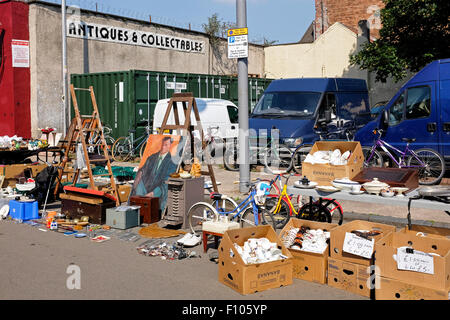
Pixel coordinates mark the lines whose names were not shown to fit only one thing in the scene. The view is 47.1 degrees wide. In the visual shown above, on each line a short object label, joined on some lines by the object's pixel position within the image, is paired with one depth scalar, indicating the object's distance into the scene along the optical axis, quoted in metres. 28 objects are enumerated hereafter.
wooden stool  6.72
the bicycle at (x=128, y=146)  17.83
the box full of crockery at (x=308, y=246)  5.49
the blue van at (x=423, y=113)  11.60
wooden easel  9.05
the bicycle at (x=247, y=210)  7.32
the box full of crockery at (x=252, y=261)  5.15
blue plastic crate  9.00
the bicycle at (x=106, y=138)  17.52
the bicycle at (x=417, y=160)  11.53
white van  16.83
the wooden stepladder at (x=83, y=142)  9.58
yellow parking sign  10.14
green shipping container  18.67
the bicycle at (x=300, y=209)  7.62
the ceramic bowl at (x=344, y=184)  6.14
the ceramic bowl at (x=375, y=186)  5.84
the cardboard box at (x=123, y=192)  10.15
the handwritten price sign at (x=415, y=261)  4.60
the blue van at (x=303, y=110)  13.73
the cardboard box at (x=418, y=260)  4.54
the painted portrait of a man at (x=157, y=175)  9.10
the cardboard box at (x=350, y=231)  5.18
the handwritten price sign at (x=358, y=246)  5.12
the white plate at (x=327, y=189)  6.13
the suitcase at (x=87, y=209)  8.66
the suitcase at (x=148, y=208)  8.64
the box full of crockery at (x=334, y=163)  6.54
